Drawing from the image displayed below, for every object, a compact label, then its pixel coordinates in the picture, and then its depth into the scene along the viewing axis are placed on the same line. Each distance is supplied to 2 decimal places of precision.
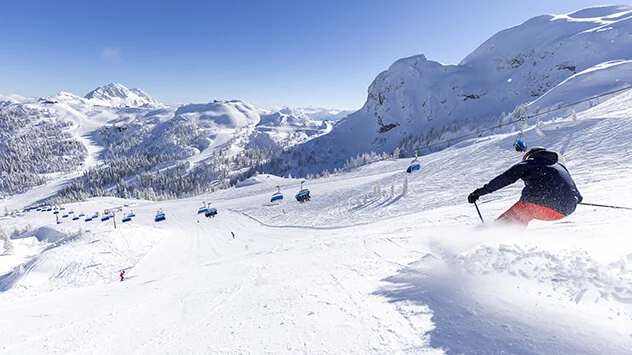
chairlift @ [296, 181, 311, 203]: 44.00
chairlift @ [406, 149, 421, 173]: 38.13
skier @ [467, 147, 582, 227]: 5.36
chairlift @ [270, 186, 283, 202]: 50.49
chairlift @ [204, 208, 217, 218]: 51.06
